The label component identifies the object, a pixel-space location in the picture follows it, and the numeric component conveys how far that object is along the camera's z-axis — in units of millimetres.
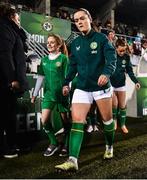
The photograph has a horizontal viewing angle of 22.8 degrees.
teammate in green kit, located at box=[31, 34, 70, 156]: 4801
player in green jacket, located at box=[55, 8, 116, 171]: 3938
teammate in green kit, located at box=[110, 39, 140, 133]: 6754
